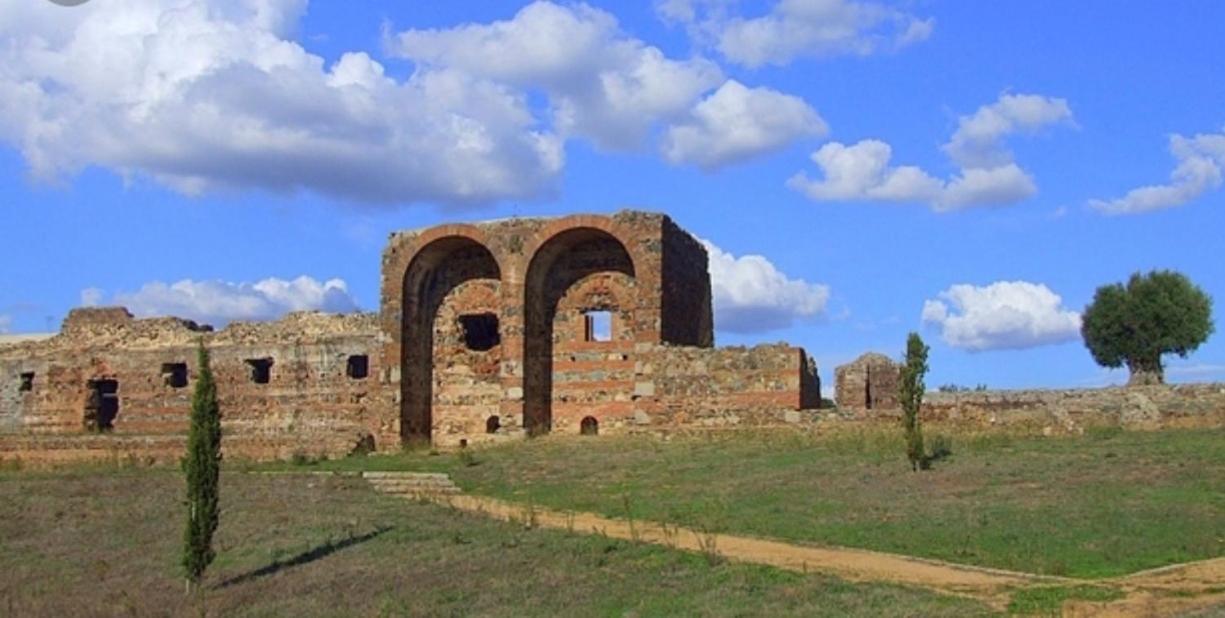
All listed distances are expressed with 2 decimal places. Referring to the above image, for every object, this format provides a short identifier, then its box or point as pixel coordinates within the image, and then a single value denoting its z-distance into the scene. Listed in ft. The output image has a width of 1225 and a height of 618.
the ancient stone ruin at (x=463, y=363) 96.32
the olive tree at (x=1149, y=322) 150.82
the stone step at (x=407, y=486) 76.74
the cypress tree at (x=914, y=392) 70.44
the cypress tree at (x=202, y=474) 52.75
